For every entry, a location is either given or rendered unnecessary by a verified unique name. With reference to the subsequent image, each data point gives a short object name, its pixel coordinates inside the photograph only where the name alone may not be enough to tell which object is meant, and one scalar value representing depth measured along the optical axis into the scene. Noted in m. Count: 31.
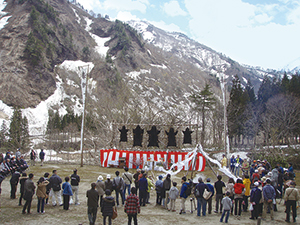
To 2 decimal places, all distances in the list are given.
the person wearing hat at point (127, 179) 10.04
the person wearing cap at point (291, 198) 8.14
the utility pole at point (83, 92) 19.67
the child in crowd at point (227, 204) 8.00
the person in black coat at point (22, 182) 9.34
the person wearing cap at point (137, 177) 10.09
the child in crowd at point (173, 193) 9.07
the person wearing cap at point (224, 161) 16.59
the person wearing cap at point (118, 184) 9.14
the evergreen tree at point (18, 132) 29.67
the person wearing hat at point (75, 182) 9.31
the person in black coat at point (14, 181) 9.94
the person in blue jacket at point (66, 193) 8.77
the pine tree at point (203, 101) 31.23
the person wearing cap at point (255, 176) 10.00
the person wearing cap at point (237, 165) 16.23
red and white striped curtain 19.91
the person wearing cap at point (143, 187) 9.49
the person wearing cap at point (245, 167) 13.85
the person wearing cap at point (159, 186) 9.76
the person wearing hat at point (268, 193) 8.27
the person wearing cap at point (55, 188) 9.05
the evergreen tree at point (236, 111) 35.38
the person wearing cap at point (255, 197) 8.27
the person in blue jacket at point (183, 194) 8.95
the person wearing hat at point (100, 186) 8.92
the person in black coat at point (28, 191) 8.21
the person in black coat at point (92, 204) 7.30
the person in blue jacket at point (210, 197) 8.85
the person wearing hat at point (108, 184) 8.94
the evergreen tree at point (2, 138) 31.59
